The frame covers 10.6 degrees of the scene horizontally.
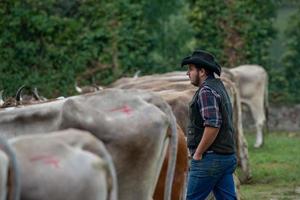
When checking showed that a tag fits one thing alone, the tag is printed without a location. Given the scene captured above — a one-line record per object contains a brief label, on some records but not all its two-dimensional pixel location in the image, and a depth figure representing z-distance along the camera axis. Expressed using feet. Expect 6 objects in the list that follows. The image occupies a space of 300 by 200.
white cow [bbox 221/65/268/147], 128.95
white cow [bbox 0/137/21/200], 35.55
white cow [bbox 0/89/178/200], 45.47
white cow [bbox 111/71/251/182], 71.64
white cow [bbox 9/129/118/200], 36.59
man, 52.60
